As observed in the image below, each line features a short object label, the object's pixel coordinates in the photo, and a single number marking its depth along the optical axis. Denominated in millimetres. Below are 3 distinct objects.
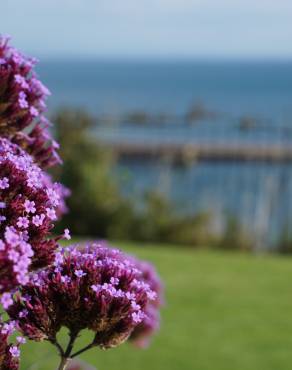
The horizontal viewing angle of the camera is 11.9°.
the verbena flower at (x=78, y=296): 484
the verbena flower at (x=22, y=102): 558
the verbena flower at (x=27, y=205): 463
